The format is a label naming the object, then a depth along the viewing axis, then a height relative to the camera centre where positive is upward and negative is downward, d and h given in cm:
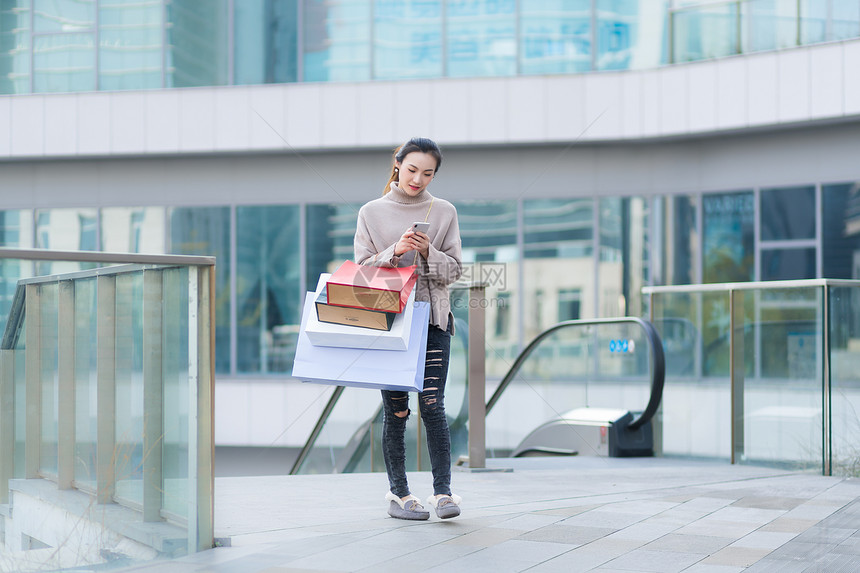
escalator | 859 -103
